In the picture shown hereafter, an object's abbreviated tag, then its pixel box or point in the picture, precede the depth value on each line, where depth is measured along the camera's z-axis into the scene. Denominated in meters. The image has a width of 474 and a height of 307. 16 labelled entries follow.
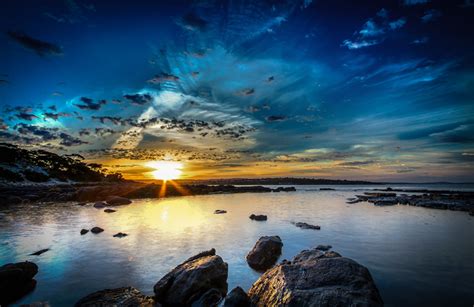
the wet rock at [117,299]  7.13
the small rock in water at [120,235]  18.30
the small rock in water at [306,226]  20.84
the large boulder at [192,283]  7.92
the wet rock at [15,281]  8.34
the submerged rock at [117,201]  42.75
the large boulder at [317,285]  6.02
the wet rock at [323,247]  13.90
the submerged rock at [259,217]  25.96
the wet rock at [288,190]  102.65
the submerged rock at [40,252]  13.81
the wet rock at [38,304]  7.11
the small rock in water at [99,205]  38.01
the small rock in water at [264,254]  11.53
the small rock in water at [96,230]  19.68
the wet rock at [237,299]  7.23
